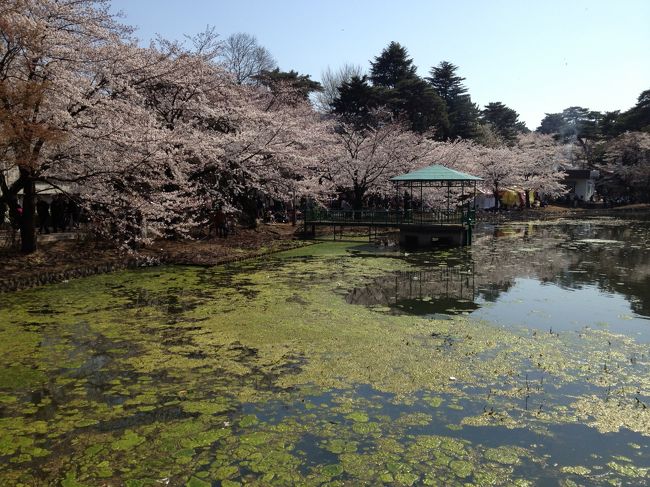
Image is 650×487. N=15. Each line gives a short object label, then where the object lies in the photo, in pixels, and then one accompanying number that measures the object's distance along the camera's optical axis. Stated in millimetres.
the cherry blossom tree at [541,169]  47531
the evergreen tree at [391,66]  48156
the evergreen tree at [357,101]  39000
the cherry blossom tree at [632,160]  48375
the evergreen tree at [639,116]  53844
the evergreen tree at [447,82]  56344
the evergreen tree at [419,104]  42188
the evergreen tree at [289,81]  36000
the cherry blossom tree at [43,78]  11062
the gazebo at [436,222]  21173
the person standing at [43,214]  17406
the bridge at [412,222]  21594
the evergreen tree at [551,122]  101694
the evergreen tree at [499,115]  68312
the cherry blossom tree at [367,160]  28578
